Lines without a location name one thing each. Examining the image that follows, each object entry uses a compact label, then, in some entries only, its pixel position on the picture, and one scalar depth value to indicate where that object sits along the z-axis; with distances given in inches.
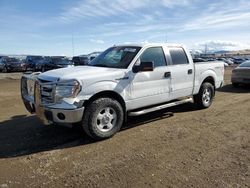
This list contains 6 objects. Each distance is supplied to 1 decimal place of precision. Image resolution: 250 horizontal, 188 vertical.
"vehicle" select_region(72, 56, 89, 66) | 771.6
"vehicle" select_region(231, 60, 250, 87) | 327.5
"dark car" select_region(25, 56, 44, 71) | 762.3
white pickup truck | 133.0
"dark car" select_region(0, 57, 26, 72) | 716.3
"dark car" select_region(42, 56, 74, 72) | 666.0
